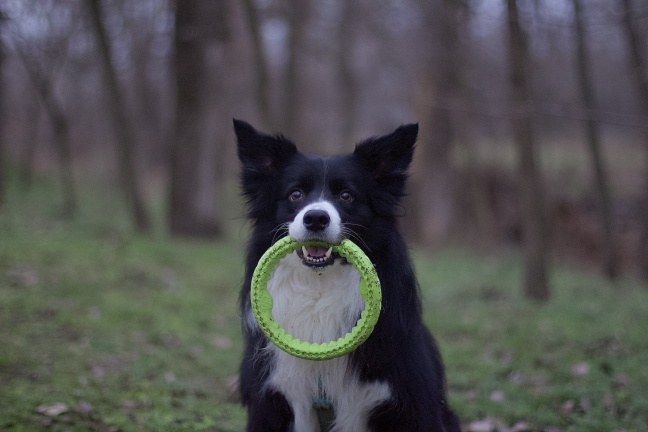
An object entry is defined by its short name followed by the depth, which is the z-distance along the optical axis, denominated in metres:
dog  3.83
